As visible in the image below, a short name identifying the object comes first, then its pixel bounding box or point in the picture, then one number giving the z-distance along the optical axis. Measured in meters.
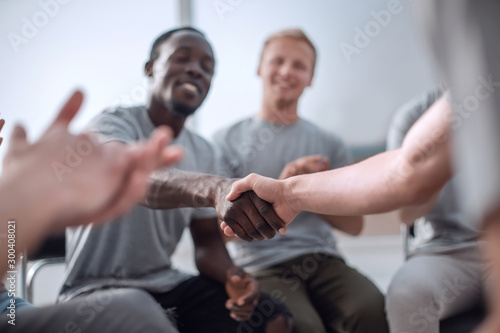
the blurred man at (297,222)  0.98
